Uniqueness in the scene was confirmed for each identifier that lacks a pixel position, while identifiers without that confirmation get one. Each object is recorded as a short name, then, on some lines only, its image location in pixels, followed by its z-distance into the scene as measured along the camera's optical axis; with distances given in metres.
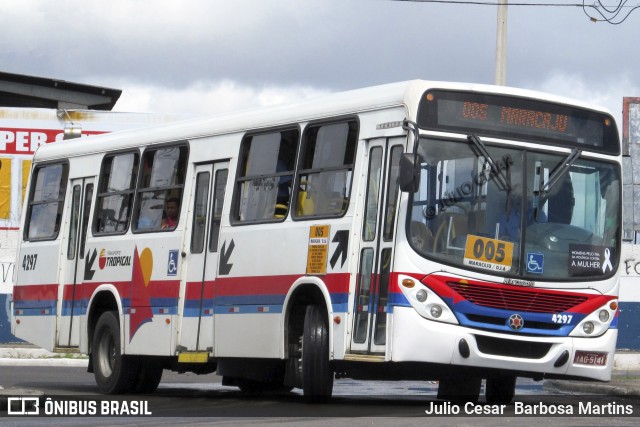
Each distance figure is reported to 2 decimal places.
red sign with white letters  39.97
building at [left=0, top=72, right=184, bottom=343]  39.88
